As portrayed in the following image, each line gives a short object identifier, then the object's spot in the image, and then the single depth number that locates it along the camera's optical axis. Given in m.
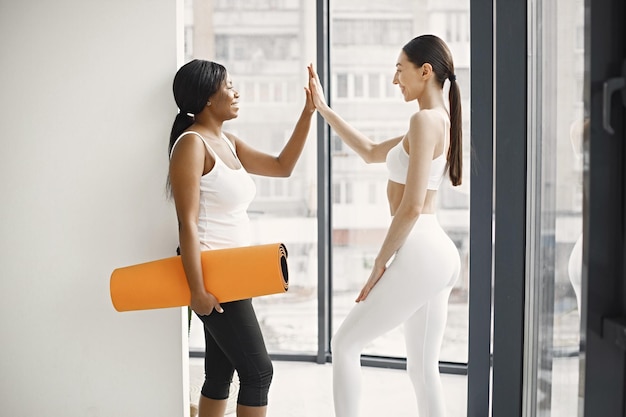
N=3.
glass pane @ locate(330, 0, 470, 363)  3.57
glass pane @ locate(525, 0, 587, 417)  1.77
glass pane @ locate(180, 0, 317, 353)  3.77
